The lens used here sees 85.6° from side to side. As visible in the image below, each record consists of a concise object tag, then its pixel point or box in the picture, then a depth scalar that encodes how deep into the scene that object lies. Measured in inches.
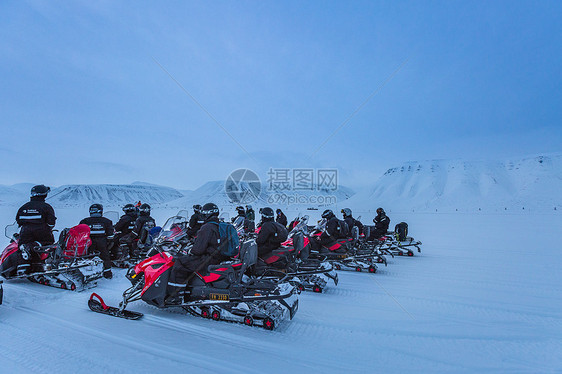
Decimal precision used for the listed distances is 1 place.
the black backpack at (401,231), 408.5
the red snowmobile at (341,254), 287.7
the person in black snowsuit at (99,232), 249.4
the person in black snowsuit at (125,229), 300.0
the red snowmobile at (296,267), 212.7
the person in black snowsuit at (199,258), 155.4
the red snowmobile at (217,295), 147.3
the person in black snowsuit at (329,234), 289.4
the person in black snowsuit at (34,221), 213.9
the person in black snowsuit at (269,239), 212.8
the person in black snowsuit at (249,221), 386.3
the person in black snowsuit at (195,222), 259.4
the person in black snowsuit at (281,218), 445.4
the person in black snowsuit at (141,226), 302.4
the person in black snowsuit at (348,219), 327.6
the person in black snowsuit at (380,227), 406.9
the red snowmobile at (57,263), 203.6
